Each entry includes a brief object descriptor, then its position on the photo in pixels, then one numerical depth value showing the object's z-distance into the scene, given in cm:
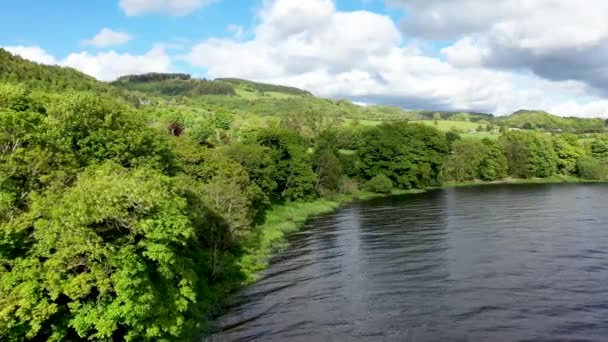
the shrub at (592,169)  14488
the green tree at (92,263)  2183
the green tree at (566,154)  15477
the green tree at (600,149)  15838
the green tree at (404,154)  12531
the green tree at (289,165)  9019
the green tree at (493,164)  14925
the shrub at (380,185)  11819
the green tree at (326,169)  10650
